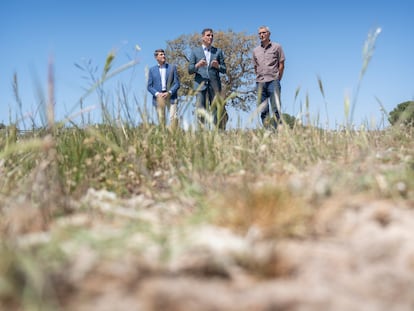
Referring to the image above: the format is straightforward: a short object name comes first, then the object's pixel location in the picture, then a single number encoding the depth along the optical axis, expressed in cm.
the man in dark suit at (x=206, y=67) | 807
